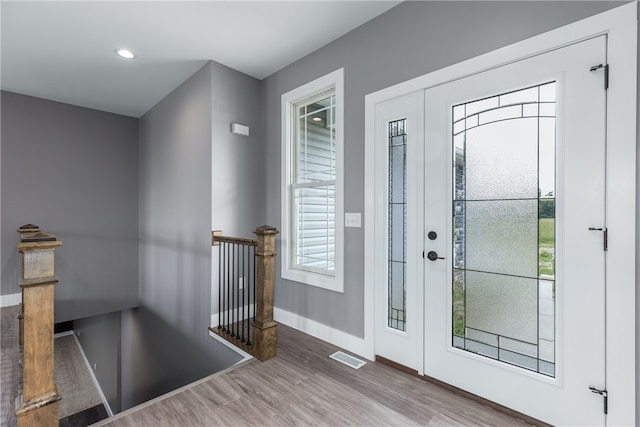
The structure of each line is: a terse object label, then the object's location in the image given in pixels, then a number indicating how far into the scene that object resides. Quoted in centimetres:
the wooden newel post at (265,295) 246
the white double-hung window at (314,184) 273
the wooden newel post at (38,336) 160
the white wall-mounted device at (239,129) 329
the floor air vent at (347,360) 234
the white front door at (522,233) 152
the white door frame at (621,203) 140
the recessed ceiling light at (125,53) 300
